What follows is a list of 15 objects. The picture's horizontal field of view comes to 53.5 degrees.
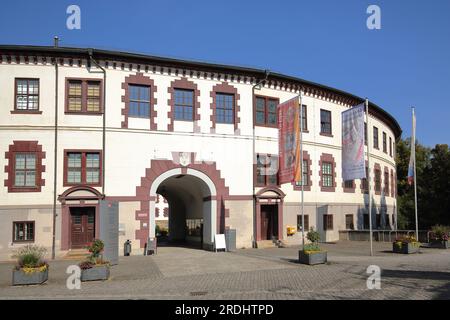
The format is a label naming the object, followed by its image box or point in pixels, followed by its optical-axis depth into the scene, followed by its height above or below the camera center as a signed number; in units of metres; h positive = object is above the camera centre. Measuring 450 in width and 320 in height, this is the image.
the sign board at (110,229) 19.05 -1.36
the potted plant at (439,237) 26.12 -2.44
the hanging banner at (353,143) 22.22 +2.71
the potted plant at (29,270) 14.73 -2.42
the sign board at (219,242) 25.53 -2.61
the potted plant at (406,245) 22.88 -2.52
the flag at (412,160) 26.50 +2.29
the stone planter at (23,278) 14.72 -2.65
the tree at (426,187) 42.22 +0.94
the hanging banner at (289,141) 24.36 +3.16
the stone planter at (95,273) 15.33 -2.63
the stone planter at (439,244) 26.02 -2.81
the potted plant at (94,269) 15.34 -2.47
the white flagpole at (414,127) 26.44 +4.05
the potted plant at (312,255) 18.28 -2.42
